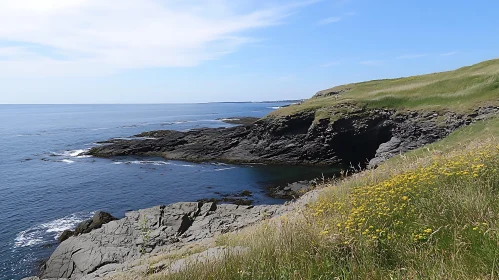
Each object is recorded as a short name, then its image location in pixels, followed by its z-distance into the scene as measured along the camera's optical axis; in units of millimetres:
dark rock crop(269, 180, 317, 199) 29141
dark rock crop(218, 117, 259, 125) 100762
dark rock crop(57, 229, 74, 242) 21328
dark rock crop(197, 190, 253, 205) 28206
